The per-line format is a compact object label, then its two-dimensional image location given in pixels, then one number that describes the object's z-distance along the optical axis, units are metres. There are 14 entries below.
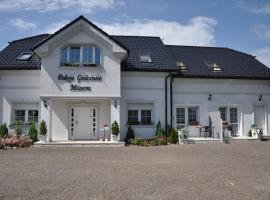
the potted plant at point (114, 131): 11.62
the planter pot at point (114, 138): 11.69
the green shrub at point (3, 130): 12.17
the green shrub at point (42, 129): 11.44
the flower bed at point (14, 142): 10.62
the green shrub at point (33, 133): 11.93
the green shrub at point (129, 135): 12.35
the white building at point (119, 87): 11.84
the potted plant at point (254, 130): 13.83
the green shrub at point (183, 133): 12.44
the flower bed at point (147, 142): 11.80
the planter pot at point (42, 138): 11.52
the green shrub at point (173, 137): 12.42
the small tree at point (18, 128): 12.33
